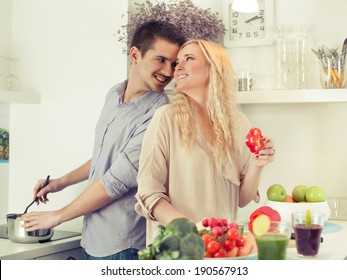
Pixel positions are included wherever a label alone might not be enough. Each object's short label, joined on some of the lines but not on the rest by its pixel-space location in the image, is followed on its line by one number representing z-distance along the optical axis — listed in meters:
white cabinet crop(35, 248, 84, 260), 4.23
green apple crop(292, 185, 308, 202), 3.96
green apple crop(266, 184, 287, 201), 3.92
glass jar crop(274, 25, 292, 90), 4.01
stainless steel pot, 4.18
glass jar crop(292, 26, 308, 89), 4.01
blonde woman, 3.84
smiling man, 4.01
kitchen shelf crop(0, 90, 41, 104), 4.13
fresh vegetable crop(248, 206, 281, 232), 3.59
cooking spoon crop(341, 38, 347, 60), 3.97
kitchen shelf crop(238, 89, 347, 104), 3.98
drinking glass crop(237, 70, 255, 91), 4.00
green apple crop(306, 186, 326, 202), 3.92
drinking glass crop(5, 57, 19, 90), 4.20
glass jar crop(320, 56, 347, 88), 4.00
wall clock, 4.01
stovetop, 4.26
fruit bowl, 3.87
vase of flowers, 4.01
